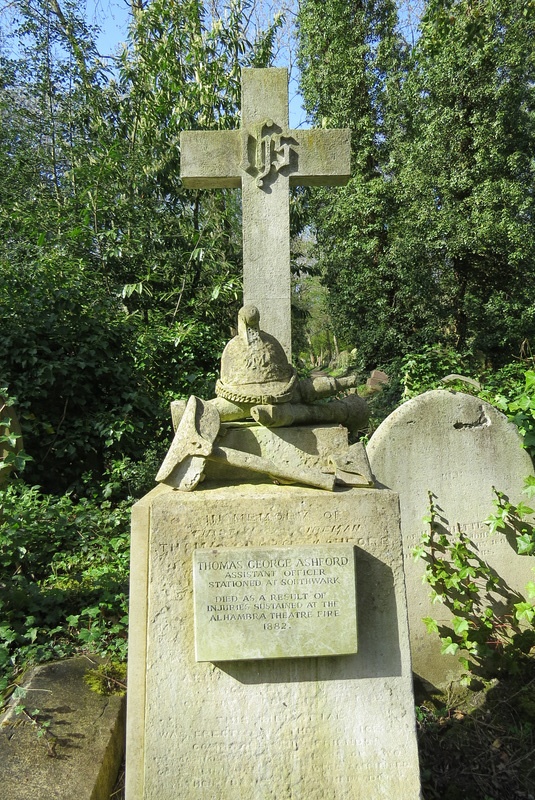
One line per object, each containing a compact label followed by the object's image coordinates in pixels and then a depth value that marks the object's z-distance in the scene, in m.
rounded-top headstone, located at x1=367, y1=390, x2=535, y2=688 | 3.55
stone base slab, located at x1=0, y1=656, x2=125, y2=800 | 2.15
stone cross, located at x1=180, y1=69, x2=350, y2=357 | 3.67
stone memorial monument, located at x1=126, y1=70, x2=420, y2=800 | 2.07
